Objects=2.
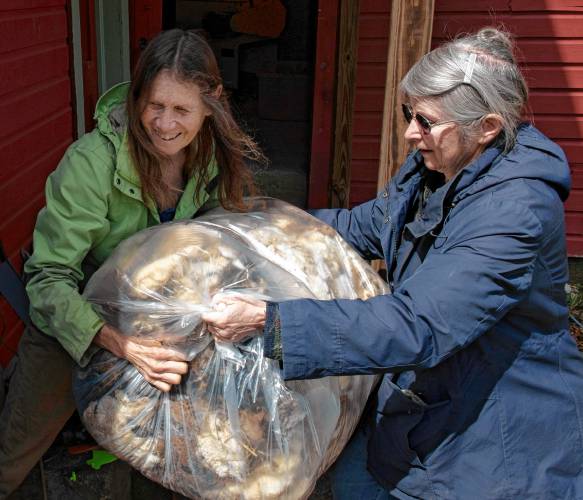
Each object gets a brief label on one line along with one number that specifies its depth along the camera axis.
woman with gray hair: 1.74
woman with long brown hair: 2.06
